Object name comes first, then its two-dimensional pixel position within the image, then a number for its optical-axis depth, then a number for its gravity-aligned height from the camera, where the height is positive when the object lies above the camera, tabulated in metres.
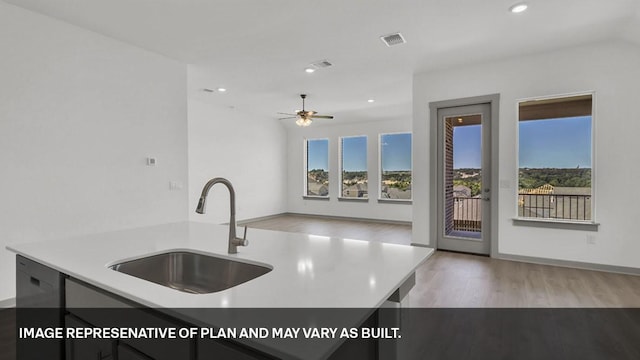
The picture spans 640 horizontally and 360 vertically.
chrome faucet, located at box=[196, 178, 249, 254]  1.47 -0.25
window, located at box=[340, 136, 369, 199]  8.59 +0.20
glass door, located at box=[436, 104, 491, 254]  4.74 -0.06
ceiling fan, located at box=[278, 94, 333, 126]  6.09 +1.11
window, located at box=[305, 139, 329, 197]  9.17 +0.19
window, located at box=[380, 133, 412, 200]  8.04 +0.21
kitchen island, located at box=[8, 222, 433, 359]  0.88 -0.39
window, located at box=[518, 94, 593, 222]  4.14 +0.22
